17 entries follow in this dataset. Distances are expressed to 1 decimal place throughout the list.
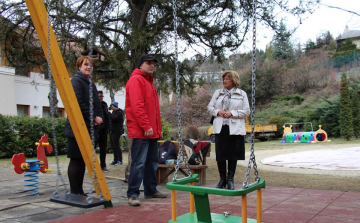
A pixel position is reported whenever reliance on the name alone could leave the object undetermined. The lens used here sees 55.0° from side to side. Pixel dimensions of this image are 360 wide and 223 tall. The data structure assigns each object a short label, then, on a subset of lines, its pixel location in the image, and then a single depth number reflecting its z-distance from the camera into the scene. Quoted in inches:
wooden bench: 226.7
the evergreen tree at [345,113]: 796.6
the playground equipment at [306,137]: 784.3
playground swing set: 149.3
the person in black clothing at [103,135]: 297.9
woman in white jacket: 182.7
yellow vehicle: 878.6
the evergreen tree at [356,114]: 833.1
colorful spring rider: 196.9
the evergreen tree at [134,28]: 253.9
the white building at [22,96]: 749.3
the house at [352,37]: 1990.8
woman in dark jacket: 169.3
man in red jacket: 166.7
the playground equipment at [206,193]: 93.3
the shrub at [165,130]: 654.2
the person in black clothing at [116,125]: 362.6
